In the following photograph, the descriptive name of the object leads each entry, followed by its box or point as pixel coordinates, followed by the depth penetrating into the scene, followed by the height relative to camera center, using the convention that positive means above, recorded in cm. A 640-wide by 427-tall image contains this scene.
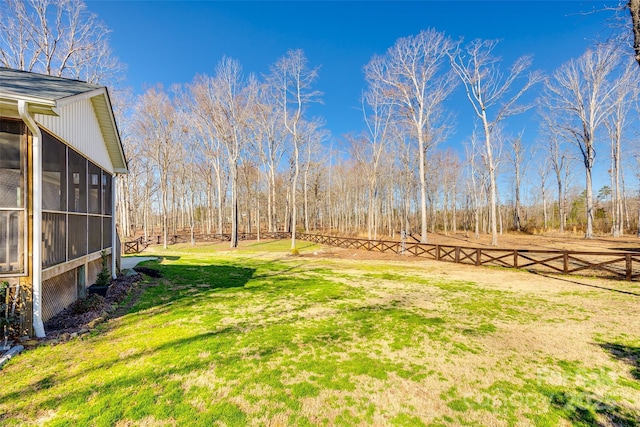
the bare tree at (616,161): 2425 +476
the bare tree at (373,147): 2354 +682
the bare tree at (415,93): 1797 +847
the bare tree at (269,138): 2536 +826
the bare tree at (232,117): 2219 +848
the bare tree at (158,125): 2236 +786
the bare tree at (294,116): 2023 +780
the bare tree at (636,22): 564 +397
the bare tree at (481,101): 1818 +784
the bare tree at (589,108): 2178 +868
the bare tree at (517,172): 3438 +535
